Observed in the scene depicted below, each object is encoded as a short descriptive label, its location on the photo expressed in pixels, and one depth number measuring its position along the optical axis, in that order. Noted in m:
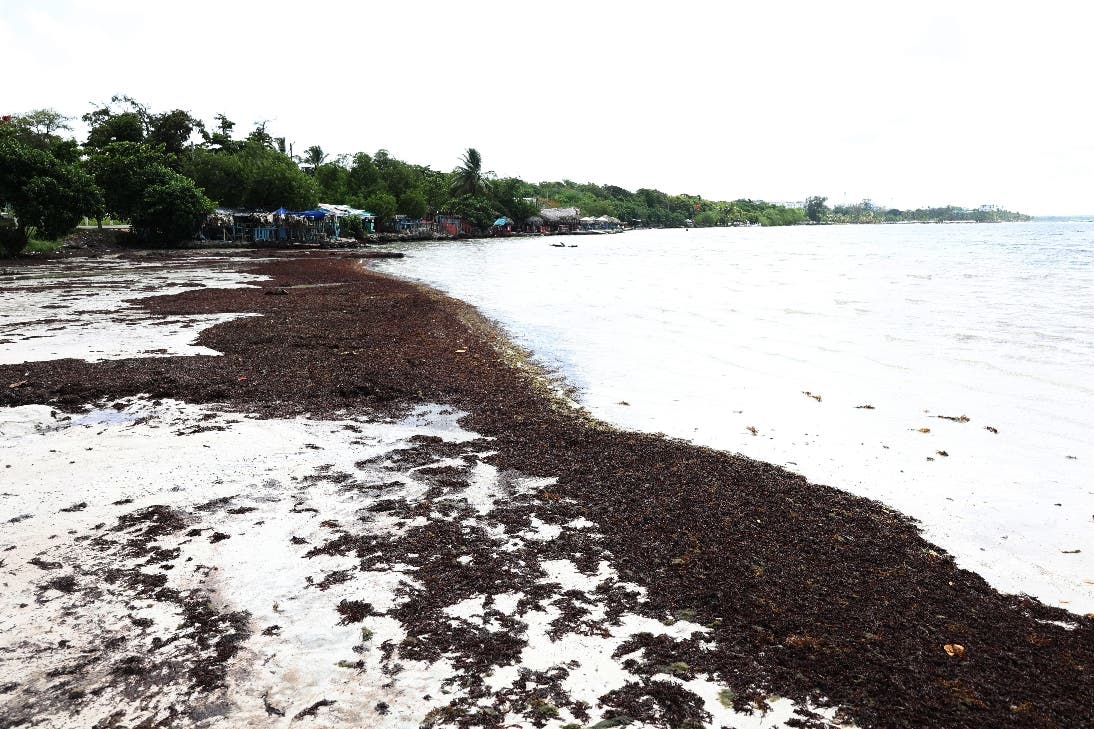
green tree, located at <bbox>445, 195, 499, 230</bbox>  94.44
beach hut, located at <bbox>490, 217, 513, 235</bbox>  101.31
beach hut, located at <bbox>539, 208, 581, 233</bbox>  119.69
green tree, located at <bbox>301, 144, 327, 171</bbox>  87.52
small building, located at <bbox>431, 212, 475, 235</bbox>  91.75
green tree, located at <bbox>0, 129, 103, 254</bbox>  32.78
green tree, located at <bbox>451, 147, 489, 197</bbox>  96.75
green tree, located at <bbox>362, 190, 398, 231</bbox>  76.31
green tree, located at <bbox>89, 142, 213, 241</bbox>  44.78
